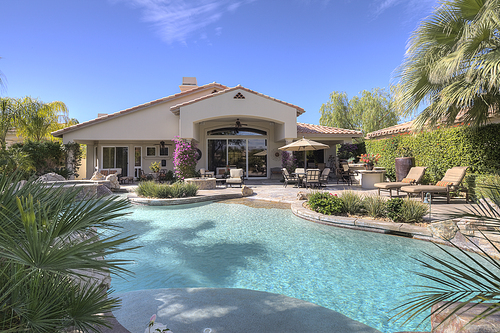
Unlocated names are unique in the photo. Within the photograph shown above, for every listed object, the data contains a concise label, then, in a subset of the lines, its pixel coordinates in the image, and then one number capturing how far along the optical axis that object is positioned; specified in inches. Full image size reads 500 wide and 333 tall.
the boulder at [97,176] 473.5
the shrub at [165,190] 386.6
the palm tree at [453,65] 223.9
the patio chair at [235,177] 505.0
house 564.1
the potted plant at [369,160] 465.1
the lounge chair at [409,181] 346.9
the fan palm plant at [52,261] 31.2
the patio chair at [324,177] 467.2
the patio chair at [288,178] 500.0
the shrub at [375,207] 248.8
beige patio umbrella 483.5
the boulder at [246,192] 413.7
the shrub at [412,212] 228.7
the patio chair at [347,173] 526.3
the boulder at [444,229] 194.7
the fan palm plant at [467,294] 40.4
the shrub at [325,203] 264.4
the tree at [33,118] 563.8
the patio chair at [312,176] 456.6
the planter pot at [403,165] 421.8
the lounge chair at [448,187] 298.7
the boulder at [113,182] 458.8
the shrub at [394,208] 234.5
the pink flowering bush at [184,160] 543.8
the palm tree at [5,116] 425.0
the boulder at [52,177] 417.8
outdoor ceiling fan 616.1
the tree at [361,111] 1087.0
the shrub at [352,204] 265.4
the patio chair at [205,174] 550.6
